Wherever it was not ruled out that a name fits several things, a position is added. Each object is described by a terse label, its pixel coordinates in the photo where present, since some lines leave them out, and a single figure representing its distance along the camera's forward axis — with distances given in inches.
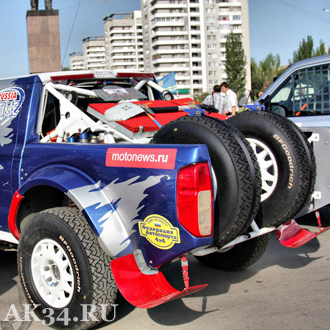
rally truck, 117.3
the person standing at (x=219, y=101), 428.5
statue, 676.8
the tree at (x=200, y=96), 4333.2
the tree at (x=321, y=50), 2757.4
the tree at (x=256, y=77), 4990.2
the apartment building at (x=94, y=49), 7121.1
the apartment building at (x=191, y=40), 4940.9
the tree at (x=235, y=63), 4183.1
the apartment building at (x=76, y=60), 6890.8
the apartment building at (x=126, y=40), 6240.2
